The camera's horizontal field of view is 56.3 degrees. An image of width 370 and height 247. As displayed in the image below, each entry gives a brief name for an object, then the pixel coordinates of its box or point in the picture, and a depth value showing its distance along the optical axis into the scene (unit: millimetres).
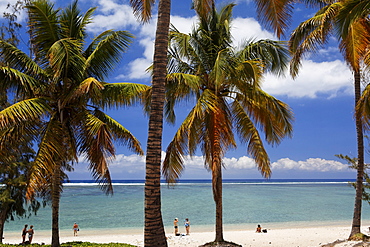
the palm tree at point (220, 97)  11766
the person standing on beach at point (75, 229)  23217
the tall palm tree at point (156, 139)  6410
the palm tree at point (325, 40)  11031
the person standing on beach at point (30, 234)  18477
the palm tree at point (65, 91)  10258
